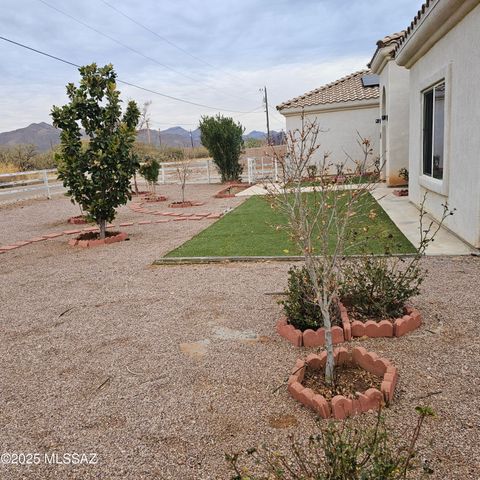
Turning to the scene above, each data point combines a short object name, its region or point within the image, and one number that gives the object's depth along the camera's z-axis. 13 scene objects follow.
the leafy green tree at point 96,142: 8.21
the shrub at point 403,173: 13.51
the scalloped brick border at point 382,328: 3.76
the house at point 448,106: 6.08
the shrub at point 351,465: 1.73
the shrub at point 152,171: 16.61
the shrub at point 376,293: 3.97
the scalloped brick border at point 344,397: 2.69
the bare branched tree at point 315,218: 2.93
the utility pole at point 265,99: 49.91
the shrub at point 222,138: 20.73
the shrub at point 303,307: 3.83
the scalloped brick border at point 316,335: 3.71
